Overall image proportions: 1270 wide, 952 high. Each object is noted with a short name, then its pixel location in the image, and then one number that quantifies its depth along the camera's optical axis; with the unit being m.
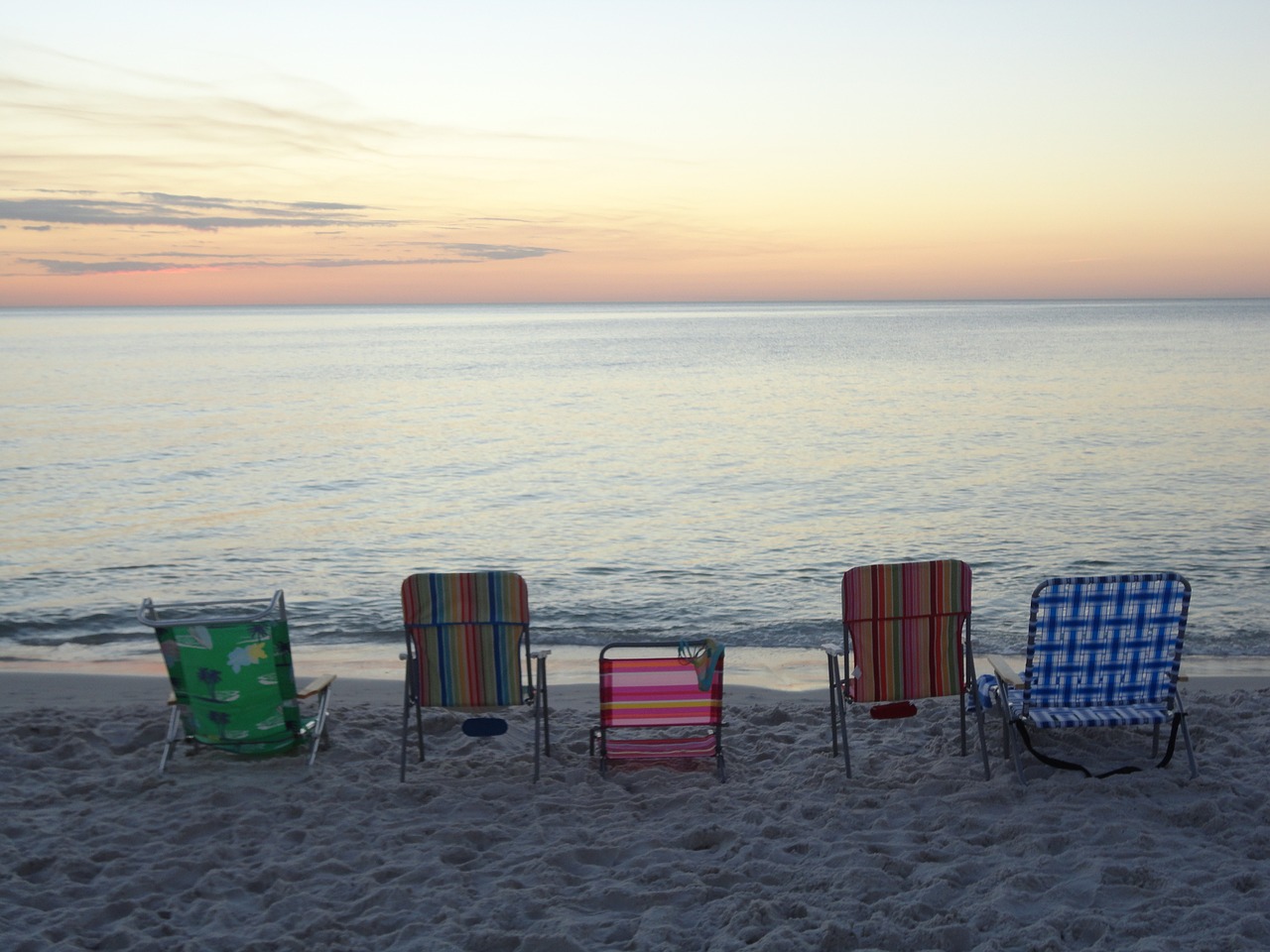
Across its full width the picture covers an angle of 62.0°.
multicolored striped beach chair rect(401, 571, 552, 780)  5.49
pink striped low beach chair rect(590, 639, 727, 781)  5.45
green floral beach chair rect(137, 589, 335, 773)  5.38
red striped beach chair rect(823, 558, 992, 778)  5.41
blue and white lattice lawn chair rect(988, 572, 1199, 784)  5.12
